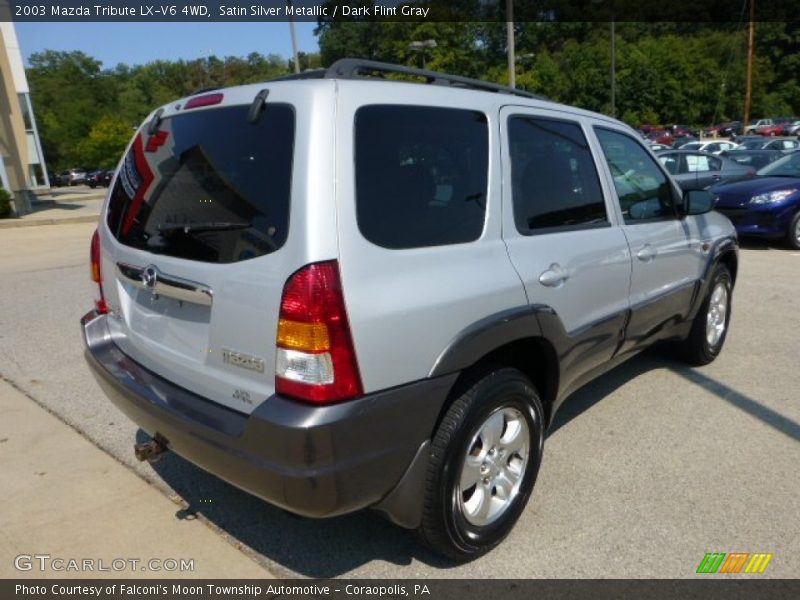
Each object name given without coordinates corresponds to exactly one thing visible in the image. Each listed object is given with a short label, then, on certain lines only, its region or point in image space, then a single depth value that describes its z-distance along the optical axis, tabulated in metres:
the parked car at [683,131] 48.31
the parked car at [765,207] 9.27
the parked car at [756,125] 44.51
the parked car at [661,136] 40.42
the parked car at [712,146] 23.34
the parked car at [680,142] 28.82
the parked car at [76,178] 55.21
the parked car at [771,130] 43.12
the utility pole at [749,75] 39.59
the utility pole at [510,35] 15.32
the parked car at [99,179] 46.99
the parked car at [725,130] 47.48
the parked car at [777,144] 22.02
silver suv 1.93
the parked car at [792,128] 41.30
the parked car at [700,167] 12.59
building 20.74
